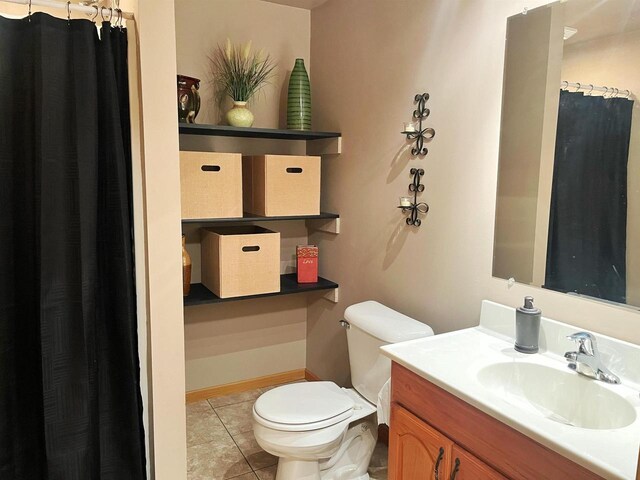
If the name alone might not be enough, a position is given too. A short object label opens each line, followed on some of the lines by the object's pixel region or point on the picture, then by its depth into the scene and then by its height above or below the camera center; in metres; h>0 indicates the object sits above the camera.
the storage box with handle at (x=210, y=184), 2.46 -0.01
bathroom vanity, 1.11 -0.61
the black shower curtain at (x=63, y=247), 1.58 -0.23
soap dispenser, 1.60 -0.47
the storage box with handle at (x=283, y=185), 2.69 +0.00
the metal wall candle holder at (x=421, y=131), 2.15 +0.26
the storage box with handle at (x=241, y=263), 2.59 -0.44
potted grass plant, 2.67 +0.64
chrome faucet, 1.40 -0.51
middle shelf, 2.50 -0.19
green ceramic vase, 2.85 +0.52
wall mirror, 1.44 +0.13
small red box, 2.99 -0.48
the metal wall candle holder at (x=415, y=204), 2.21 -0.08
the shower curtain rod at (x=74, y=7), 1.58 +0.60
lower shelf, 2.58 -0.63
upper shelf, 2.47 +0.29
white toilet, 1.96 -0.97
